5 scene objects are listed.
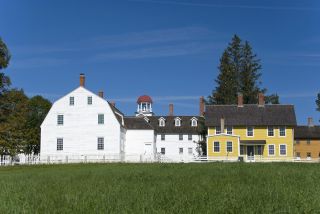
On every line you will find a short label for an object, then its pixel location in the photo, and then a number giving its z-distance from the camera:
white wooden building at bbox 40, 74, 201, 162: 61.19
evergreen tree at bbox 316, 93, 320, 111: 106.81
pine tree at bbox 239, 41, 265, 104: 79.62
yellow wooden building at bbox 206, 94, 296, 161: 66.38
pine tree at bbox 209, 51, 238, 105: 79.75
